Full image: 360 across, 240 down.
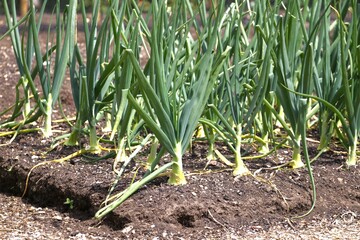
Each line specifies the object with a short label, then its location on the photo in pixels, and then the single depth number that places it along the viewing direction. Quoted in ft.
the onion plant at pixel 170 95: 11.28
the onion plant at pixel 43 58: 13.87
